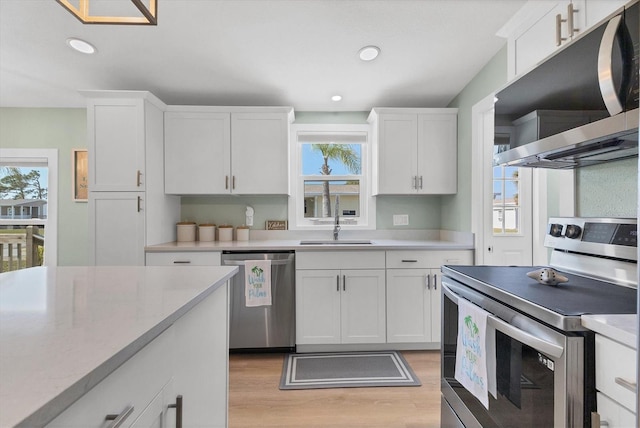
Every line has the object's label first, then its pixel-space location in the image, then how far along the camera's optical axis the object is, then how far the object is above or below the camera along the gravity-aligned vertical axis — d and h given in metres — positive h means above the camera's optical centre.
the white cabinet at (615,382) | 0.76 -0.41
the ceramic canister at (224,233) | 3.17 -0.20
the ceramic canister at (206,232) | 3.14 -0.19
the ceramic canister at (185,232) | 3.13 -0.18
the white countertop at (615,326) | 0.76 -0.28
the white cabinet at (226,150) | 3.00 +0.59
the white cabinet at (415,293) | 2.71 -0.67
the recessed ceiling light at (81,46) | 2.38 +1.25
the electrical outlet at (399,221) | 3.40 -0.08
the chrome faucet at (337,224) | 3.32 -0.11
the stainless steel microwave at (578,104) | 0.98 +0.41
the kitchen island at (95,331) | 0.45 -0.24
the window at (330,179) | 3.42 +0.37
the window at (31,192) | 3.32 +0.21
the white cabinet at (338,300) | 2.71 -0.73
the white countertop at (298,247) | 2.68 -0.28
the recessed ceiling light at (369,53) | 2.45 +1.24
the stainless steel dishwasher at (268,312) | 2.70 -0.83
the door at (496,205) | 2.36 +0.07
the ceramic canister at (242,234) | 3.18 -0.20
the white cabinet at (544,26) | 1.33 +0.91
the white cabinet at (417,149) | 3.04 +0.61
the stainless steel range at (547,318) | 0.88 -0.34
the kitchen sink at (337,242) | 3.20 -0.28
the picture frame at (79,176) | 3.34 +0.38
